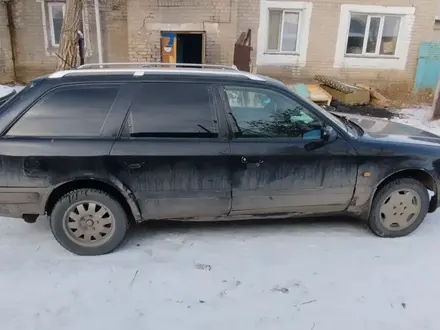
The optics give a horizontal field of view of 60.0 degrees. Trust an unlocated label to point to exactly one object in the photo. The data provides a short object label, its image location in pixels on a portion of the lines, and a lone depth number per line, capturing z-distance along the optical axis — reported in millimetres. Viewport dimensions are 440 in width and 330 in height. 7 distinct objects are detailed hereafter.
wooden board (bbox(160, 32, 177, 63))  9859
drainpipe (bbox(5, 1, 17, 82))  10977
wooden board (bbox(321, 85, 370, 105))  10180
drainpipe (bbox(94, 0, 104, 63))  10341
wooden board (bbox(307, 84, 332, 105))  9703
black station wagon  3129
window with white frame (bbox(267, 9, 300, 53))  10992
